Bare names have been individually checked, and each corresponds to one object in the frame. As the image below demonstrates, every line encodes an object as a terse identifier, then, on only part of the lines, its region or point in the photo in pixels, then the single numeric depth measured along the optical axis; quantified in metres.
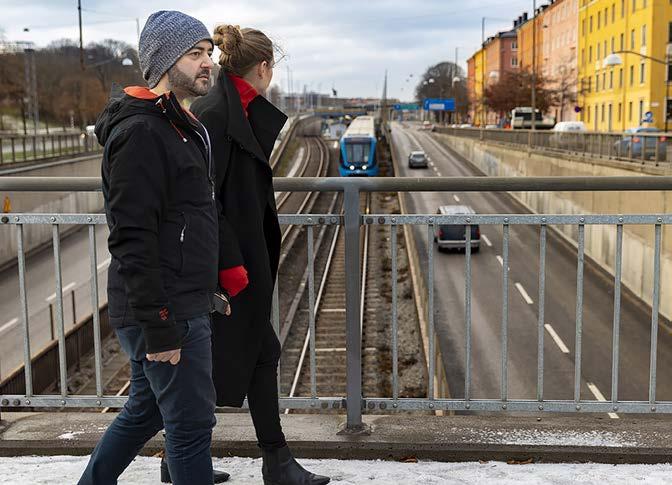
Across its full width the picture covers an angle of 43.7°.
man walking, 2.32
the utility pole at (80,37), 40.03
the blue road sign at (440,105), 121.69
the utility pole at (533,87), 48.04
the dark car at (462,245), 33.09
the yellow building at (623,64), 54.91
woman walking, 2.95
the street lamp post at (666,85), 51.11
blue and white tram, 47.47
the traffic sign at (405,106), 154.79
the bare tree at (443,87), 120.94
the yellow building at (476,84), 108.65
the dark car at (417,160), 66.88
